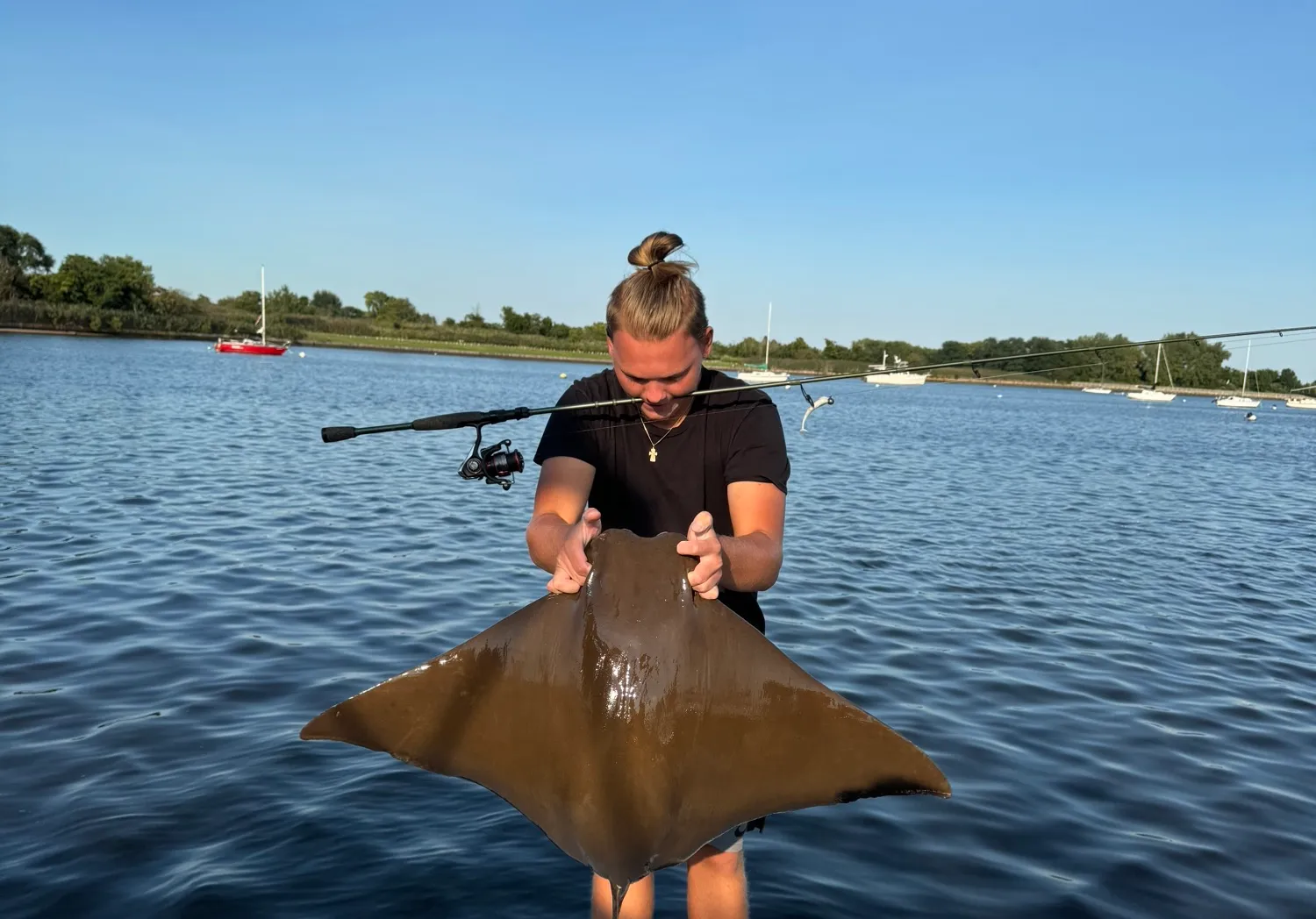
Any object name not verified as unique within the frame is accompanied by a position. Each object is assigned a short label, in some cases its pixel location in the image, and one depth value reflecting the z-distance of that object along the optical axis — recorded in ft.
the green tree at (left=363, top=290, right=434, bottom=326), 442.09
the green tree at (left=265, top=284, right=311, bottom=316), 441.68
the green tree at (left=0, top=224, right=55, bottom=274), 337.93
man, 10.44
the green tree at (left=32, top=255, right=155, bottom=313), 302.04
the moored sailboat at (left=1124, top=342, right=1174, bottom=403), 324.60
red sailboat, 231.71
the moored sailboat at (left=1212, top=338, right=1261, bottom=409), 302.86
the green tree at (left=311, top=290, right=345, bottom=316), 538.75
